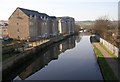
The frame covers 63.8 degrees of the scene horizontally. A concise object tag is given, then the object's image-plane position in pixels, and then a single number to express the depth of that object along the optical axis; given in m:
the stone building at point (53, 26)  37.36
